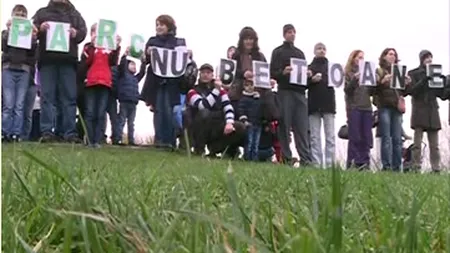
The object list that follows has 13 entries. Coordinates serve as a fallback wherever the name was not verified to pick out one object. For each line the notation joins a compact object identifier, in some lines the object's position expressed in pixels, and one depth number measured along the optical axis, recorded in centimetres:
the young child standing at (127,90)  938
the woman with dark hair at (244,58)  935
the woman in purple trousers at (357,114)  970
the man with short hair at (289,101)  941
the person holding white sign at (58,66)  805
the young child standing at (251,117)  972
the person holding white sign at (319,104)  951
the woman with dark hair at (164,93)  927
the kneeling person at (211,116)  948
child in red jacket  855
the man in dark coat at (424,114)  1028
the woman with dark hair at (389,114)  976
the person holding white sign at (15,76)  802
